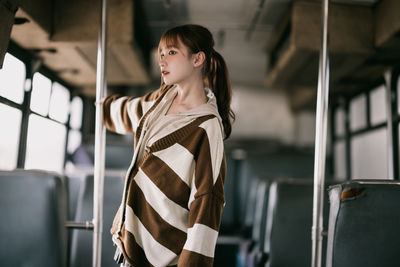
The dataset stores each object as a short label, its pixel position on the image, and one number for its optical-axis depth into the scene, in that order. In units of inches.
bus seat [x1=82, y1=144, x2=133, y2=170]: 143.7
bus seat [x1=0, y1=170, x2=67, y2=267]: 52.7
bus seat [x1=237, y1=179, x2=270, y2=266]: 95.9
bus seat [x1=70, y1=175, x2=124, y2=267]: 76.9
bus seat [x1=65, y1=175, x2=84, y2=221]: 88.9
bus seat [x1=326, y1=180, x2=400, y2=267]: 47.2
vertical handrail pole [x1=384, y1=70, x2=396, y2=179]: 134.9
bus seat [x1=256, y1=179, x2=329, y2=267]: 78.5
